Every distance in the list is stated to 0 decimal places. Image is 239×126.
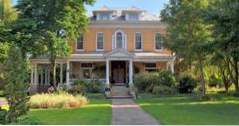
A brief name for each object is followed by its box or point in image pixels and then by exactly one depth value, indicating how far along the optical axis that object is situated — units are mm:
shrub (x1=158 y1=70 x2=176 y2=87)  24016
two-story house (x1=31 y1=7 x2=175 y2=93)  27905
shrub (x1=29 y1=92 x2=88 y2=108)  15301
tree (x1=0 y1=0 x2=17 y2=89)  20500
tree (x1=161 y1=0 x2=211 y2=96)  19496
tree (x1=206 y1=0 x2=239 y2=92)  12113
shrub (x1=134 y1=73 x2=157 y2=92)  24384
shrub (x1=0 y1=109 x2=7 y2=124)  8664
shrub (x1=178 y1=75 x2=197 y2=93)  24436
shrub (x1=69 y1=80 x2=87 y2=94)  22825
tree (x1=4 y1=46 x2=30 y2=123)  8772
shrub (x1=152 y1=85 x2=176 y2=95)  22958
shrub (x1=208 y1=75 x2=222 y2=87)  27835
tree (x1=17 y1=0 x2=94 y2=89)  23630
